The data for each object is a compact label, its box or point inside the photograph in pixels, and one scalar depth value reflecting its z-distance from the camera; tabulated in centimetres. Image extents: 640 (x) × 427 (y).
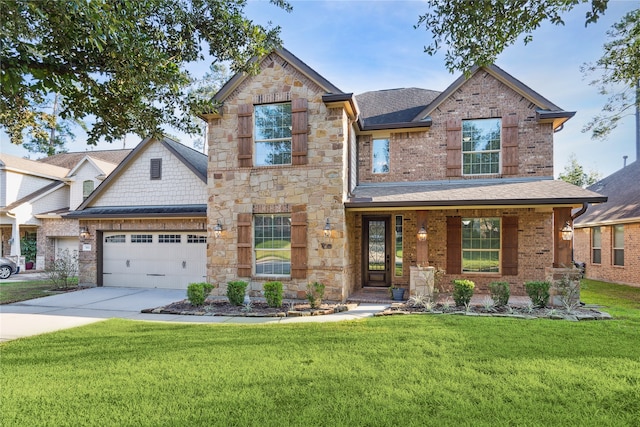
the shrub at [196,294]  888
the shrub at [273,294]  866
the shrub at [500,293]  842
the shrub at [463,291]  838
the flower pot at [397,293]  965
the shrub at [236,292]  897
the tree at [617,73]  1017
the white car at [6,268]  1545
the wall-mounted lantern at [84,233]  1268
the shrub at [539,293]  829
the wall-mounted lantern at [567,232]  878
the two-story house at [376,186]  953
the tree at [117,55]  509
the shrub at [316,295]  851
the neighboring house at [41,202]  1716
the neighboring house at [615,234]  1348
